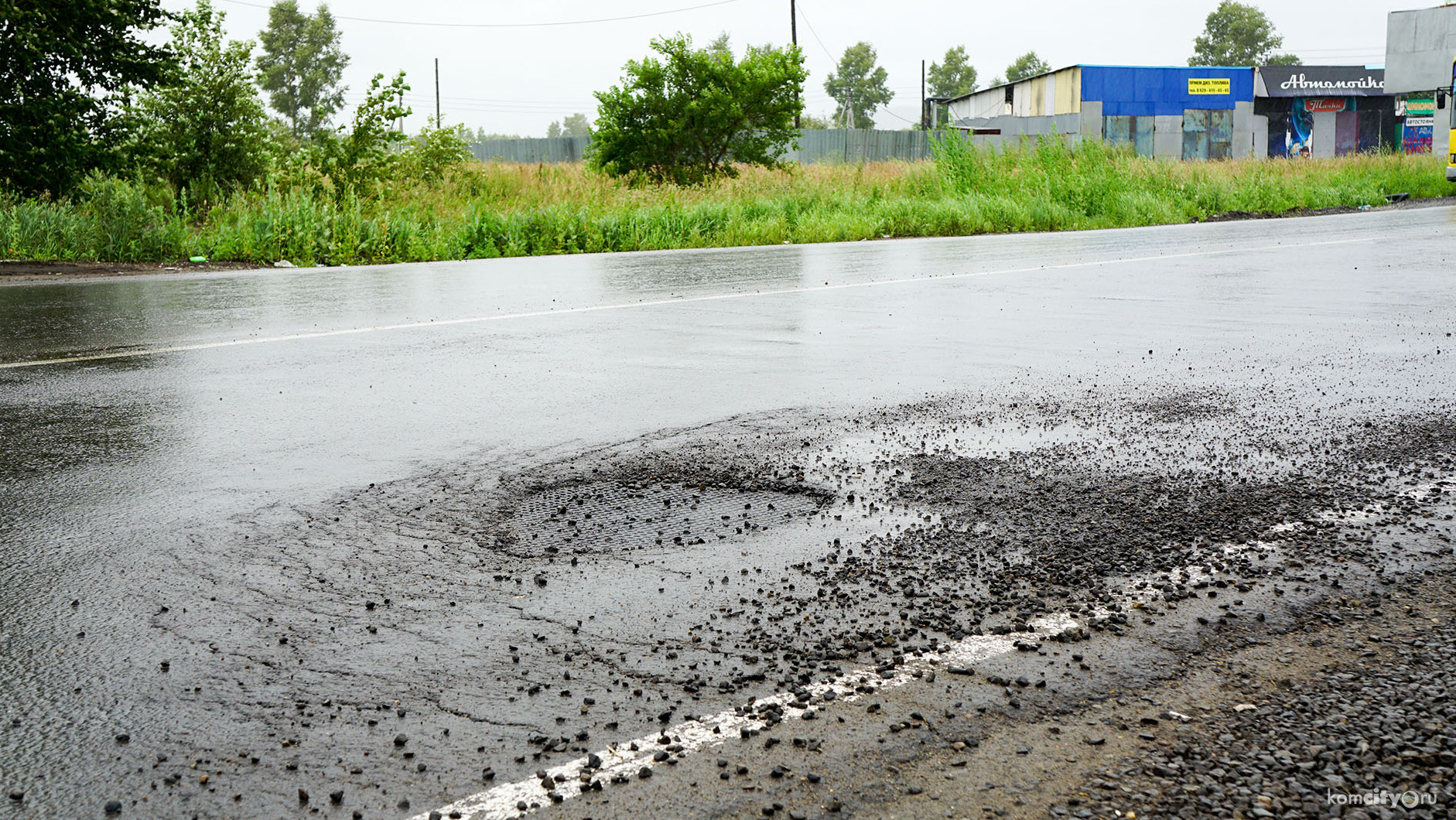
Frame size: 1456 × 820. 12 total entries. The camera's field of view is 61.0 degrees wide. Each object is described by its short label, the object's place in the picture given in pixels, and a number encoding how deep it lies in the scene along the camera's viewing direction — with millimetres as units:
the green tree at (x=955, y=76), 107875
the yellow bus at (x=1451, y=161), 30844
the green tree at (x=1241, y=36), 95712
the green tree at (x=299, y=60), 77438
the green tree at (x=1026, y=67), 111438
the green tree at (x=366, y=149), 20922
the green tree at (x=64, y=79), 16656
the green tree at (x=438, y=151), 24703
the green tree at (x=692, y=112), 34062
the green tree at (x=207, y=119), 21375
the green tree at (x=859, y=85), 105375
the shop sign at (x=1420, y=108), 62625
